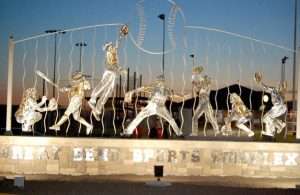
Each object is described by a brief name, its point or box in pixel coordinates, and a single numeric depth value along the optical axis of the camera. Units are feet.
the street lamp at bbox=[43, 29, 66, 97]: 81.30
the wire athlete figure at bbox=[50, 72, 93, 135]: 54.13
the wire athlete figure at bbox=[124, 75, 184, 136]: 53.54
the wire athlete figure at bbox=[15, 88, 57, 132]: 54.34
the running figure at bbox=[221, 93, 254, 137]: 53.78
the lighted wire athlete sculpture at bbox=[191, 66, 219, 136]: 54.24
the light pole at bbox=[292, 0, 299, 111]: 81.35
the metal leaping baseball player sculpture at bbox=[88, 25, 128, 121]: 53.72
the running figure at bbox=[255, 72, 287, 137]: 53.11
